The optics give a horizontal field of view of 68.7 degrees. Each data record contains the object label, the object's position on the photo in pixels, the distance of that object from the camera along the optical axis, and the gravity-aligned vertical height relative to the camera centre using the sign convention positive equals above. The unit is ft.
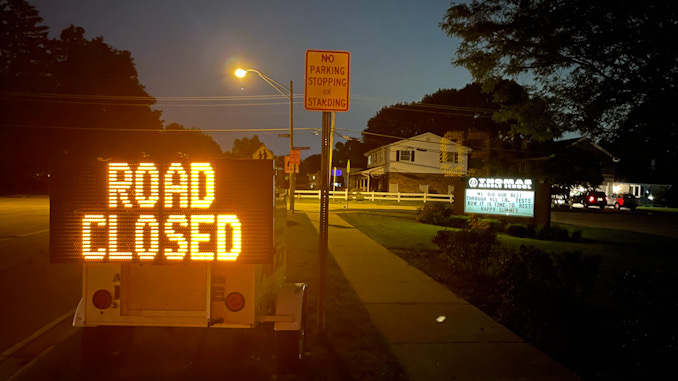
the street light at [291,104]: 66.39 +14.52
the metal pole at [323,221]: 19.29 -1.43
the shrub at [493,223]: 62.47 -4.60
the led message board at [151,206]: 12.54 -0.60
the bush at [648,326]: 14.44 -4.18
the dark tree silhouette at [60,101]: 159.43 +26.29
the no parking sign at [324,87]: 19.34 +3.83
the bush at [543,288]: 21.76 -4.79
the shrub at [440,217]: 70.53 -4.35
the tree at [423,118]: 249.55 +37.89
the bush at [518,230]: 59.47 -5.06
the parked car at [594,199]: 142.41 -2.55
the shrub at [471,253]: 30.81 -4.16
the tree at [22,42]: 177.68 +50.91
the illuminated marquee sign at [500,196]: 63.77 -1.05
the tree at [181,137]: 166.67 +17.13
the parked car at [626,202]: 141.79 -3.19
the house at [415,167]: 170.30 +6.98
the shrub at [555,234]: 56.29 -5.19
